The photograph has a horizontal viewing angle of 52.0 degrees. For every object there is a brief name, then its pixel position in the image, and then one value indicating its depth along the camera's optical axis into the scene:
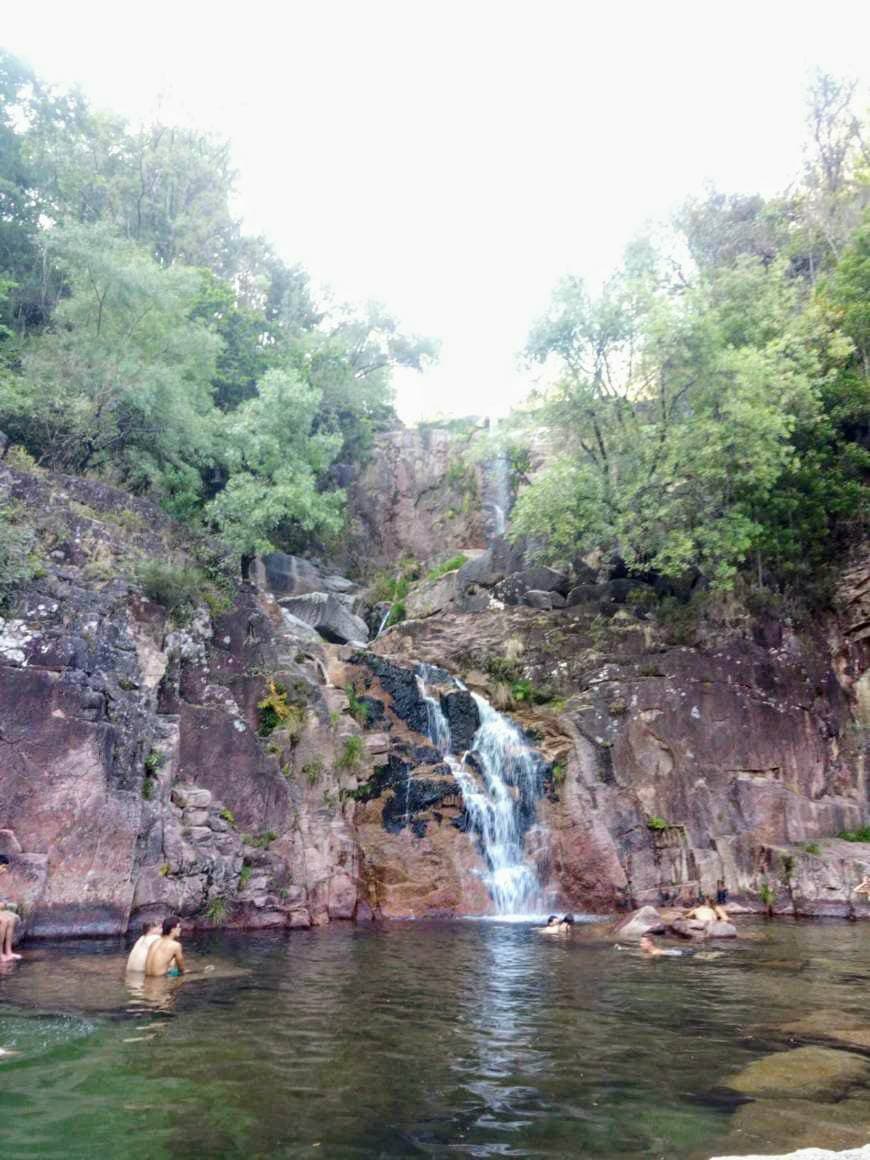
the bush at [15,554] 15.72
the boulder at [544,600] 26.59
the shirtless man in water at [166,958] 10.80
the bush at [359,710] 20.61
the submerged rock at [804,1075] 6.79
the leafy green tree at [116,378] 21.38
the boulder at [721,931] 15.98
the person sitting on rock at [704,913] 16.70
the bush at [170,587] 18.33
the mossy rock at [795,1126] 5.67
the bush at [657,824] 20.66
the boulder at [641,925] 15.82
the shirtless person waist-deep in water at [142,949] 10.81
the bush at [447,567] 32.31
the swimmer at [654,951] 14.12
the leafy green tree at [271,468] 24.36
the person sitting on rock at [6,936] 11.52
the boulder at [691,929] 15.90
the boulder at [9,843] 13.34
